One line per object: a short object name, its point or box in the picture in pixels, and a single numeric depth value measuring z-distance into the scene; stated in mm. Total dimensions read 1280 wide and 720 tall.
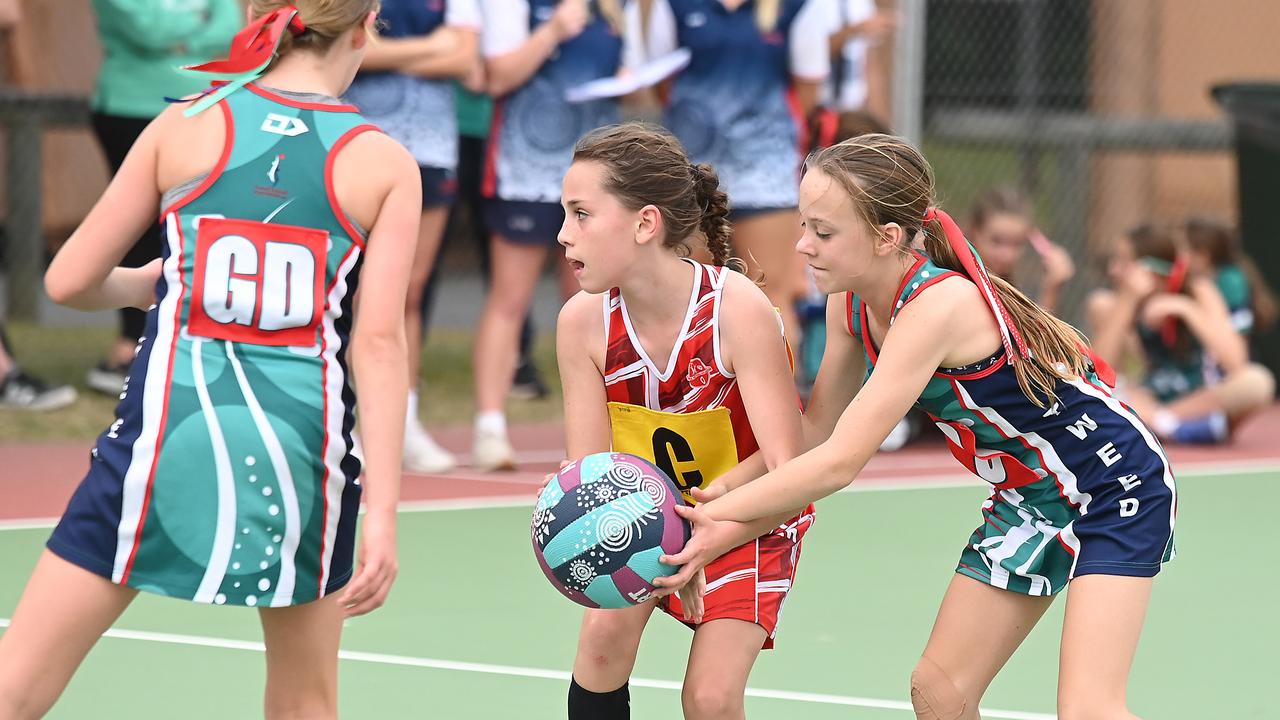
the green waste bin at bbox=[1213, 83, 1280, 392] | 19187
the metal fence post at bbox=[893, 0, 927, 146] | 17750
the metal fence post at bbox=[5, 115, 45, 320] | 20594
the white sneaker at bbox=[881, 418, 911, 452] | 15586
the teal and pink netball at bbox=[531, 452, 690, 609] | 6180
